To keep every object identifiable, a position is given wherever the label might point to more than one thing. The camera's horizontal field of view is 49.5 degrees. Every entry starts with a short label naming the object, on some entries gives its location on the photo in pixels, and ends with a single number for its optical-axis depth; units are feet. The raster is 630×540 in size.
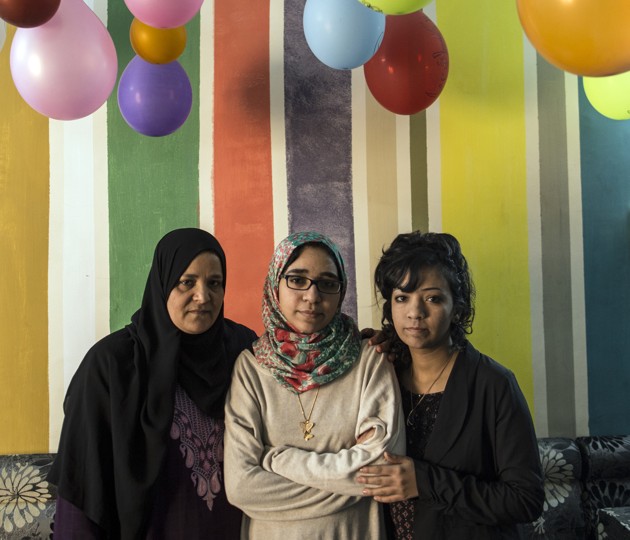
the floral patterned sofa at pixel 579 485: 8.59
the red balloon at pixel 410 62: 7.23
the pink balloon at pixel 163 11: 6.56
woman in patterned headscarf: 5.47
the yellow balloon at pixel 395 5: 5.83
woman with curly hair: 5.46
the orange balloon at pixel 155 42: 7.28
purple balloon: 7.47
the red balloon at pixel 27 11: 5.40
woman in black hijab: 5.68
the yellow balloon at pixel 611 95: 7.57
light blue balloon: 6.72
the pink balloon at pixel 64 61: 6.41
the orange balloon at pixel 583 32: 4.97
